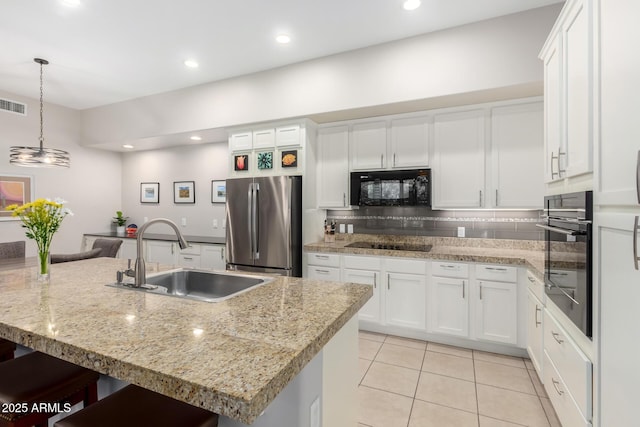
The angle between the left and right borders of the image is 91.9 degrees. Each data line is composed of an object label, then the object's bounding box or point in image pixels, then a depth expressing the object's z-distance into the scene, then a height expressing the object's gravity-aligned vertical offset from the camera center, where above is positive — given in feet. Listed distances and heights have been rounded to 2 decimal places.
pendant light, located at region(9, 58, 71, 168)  10.28 +1.86
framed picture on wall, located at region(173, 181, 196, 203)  16.66 +1.09
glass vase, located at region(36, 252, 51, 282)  5.70 -1.02
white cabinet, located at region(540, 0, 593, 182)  4.81 +2.13
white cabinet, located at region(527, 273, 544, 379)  7.22 -2.77
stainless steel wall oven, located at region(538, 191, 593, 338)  4.60 -0.75
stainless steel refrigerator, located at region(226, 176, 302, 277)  11.43 -0.52
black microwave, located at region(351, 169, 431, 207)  10.70 +0.87
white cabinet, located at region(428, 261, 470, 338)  9.62 -2.75
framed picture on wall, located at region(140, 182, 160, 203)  17.70 +1.13
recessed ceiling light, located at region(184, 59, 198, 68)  11.30 +5.50
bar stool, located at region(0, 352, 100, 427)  3.78 -2.28
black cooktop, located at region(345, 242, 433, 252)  10.88 -1.27
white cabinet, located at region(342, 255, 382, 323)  10.72 -2.26
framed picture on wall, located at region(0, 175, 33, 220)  13.83 +0.95
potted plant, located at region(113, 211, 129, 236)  17.22 -0.60
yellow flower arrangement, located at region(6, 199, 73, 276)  5.47 -0.15
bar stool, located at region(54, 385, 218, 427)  3.23 -2.19
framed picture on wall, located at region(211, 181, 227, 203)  15.79 +1.06
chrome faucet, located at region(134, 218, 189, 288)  5.33 -0.88
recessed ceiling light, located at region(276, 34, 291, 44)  9.69 +5.51
